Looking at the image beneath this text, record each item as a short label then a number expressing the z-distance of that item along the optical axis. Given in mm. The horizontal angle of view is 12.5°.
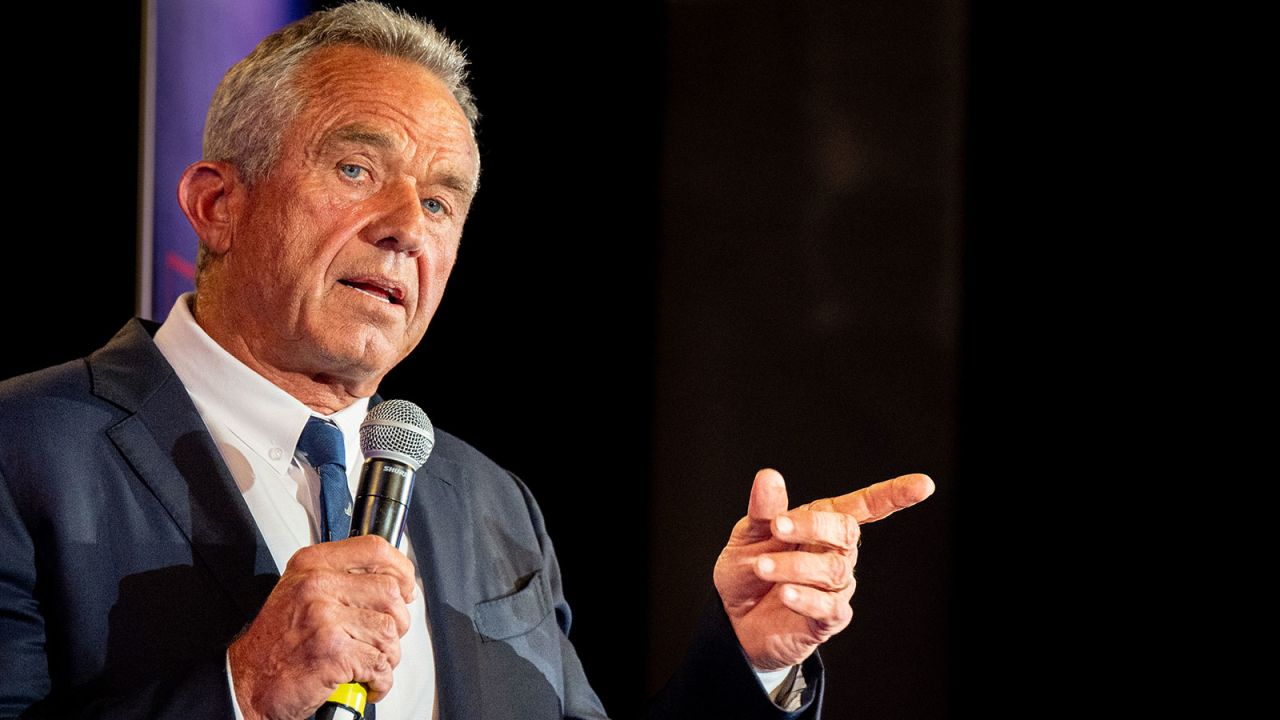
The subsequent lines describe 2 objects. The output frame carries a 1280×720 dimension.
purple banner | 4328
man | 3854
